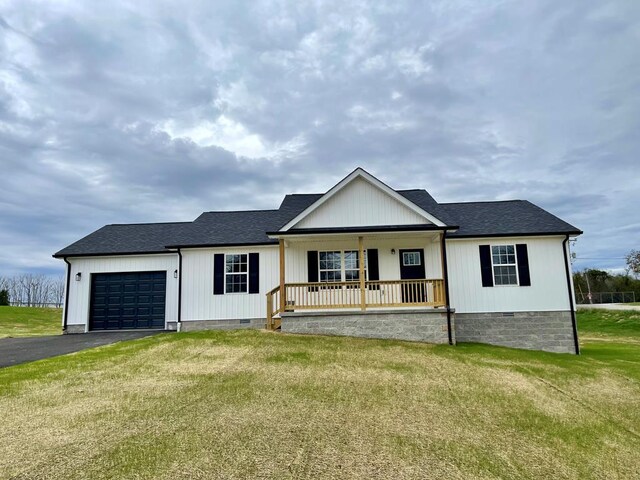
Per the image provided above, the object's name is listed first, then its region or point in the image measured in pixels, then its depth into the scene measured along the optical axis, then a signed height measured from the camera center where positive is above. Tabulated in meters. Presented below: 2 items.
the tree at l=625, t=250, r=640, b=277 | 41.69 +3.15
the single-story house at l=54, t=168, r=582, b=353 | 13.12 +0.89
